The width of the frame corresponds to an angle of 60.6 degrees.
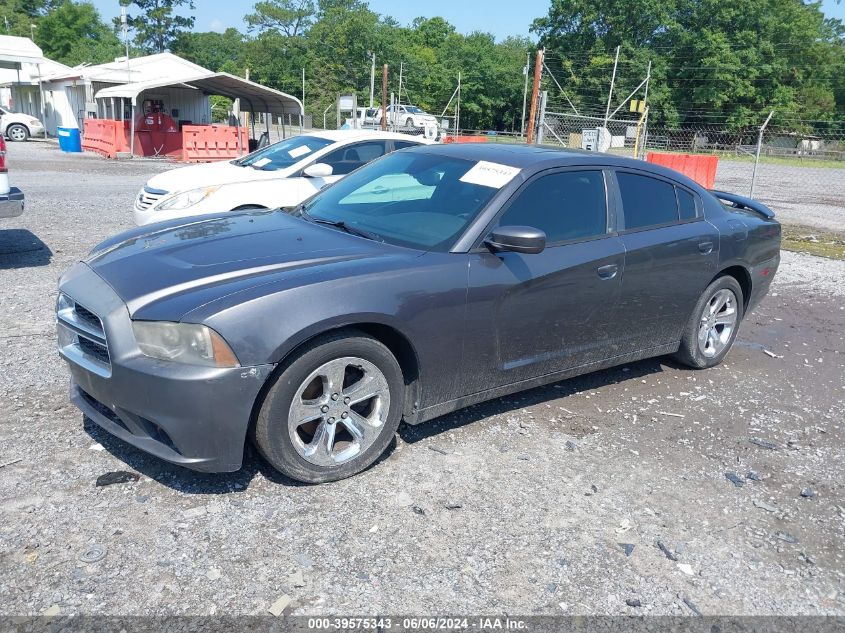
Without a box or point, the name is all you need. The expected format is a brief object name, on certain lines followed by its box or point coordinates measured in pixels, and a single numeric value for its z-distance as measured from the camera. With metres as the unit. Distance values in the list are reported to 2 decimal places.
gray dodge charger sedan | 3.20
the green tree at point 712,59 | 54.47
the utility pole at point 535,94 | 16.98
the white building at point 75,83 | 26.41
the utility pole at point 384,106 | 23.15
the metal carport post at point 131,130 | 23.20
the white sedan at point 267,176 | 7.90
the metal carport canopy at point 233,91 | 22.47
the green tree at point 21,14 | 88.56
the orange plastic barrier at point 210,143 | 23.41
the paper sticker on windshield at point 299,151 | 9.07
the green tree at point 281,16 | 90.50
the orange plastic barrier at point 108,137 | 23.83
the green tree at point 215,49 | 71.62
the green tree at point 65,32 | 86.00
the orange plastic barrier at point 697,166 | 15.95
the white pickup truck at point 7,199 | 7.36
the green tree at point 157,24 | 68.00
